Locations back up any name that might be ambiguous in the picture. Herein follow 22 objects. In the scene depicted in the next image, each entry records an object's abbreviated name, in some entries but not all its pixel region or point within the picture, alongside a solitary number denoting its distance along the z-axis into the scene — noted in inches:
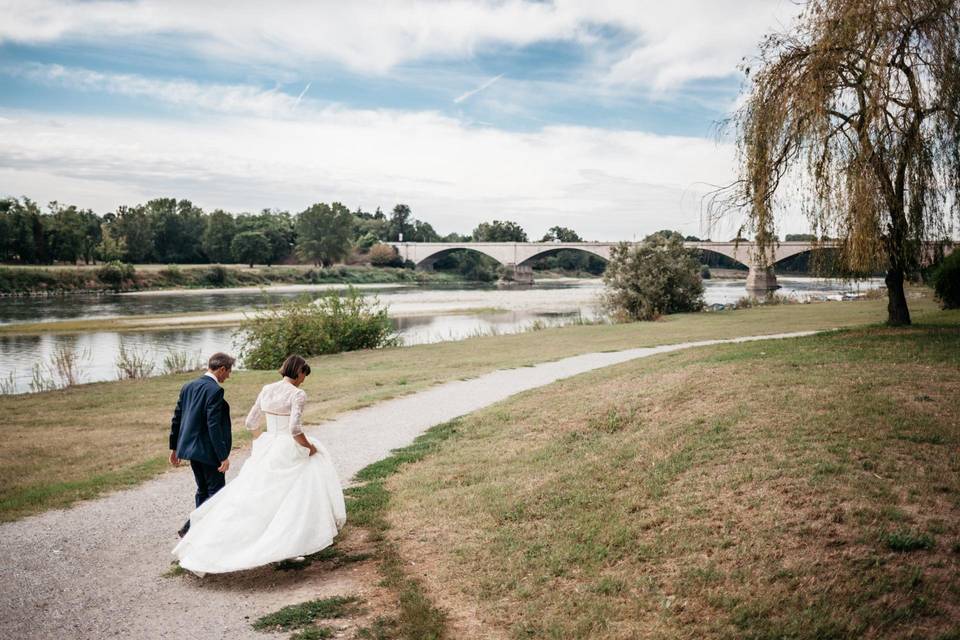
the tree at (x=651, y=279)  1560.0
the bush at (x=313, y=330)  1027.9
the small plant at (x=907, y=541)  239.0
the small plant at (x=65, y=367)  879.2
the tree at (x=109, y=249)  3831.2
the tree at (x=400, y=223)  6841.0
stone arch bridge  2849.4
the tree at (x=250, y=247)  4328.2
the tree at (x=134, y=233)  4279.0
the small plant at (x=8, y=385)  848.3
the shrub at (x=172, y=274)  3302.2
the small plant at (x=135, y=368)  897.5
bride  262.2
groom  287.0
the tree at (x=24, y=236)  3280.0
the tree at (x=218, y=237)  4456.2
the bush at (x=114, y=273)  3004.4
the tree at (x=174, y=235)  4534.9
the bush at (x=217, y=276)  3469.5
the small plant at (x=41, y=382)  831.7
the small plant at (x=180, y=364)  964.0
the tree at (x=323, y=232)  4485.7
